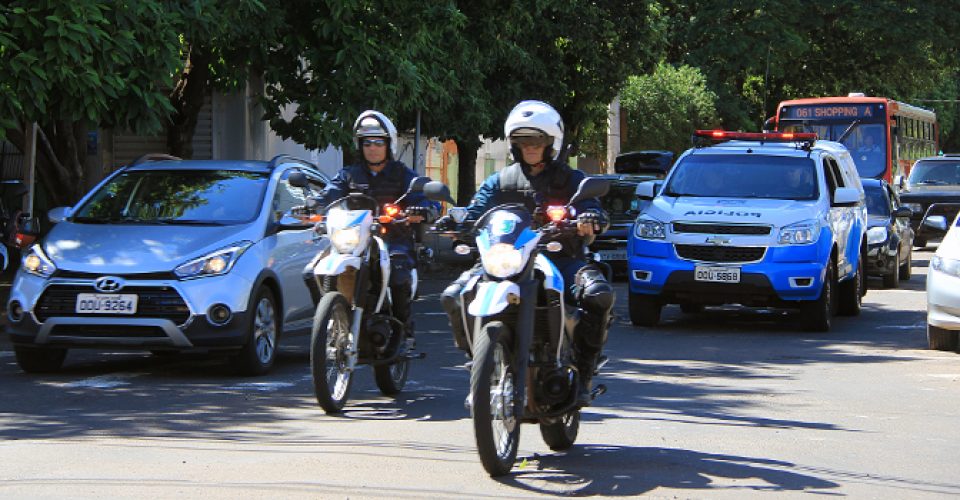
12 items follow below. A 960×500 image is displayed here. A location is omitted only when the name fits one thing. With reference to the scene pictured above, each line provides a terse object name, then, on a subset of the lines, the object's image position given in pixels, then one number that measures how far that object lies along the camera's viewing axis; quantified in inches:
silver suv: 442.6
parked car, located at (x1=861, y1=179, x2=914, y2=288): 882.8
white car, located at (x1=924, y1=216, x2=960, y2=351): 533.0
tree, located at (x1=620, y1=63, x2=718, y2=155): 1937.7
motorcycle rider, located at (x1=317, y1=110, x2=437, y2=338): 418.3
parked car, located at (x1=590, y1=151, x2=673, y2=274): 943.0
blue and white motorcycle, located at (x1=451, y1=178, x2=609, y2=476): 287.3
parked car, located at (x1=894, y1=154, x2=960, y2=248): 1262.3
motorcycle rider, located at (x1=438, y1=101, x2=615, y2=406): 315.6
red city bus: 1424.7
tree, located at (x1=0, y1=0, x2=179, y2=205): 562.9
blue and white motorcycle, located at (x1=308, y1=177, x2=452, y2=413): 378.9
